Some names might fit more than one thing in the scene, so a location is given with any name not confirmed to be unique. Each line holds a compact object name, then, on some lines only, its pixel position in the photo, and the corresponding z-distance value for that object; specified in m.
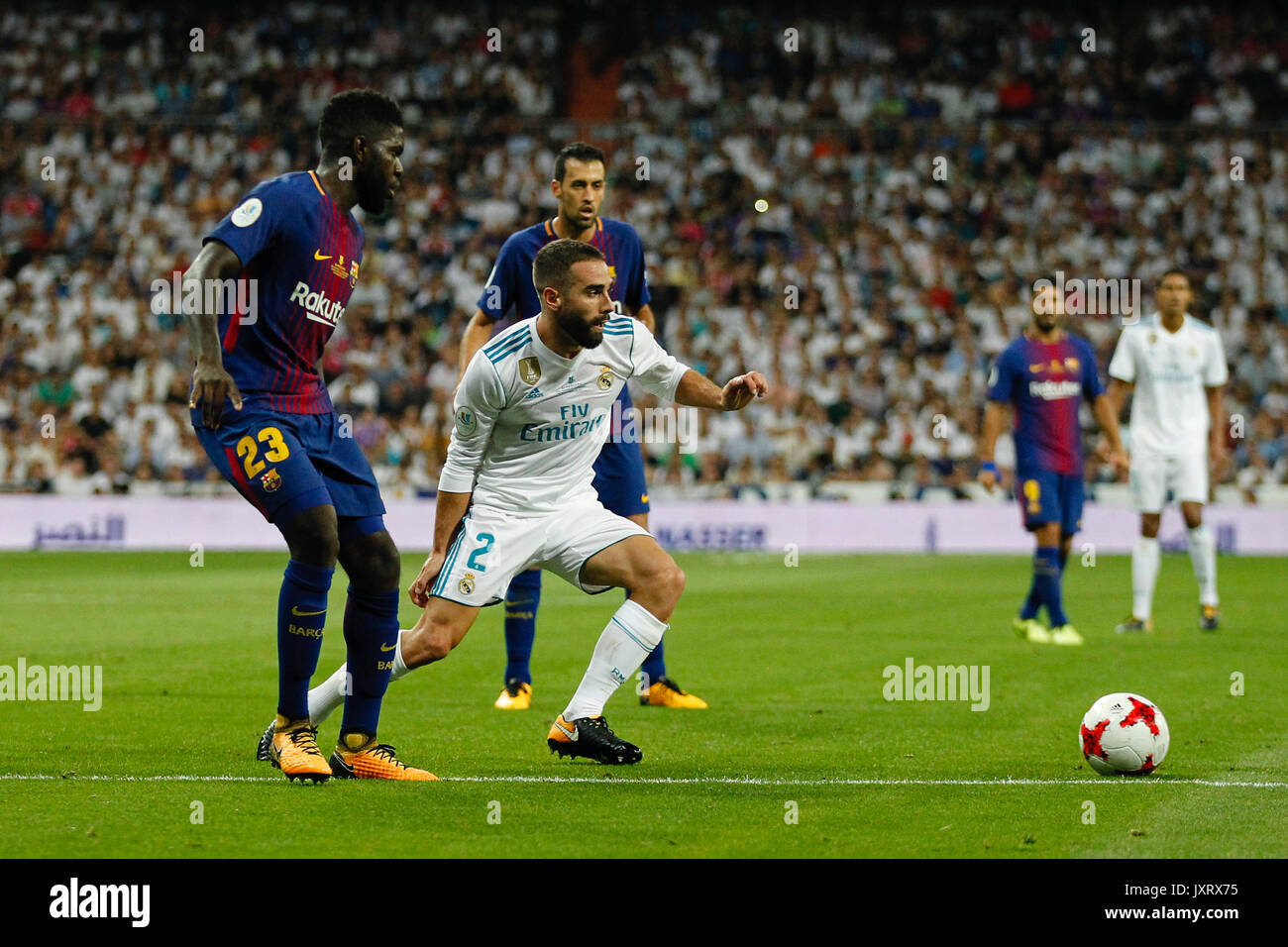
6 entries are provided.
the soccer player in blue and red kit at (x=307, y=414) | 5.99
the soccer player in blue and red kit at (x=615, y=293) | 8.19
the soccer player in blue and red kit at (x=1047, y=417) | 12.38
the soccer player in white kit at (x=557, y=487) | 6.64
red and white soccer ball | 6.42
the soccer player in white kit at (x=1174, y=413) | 13.09
